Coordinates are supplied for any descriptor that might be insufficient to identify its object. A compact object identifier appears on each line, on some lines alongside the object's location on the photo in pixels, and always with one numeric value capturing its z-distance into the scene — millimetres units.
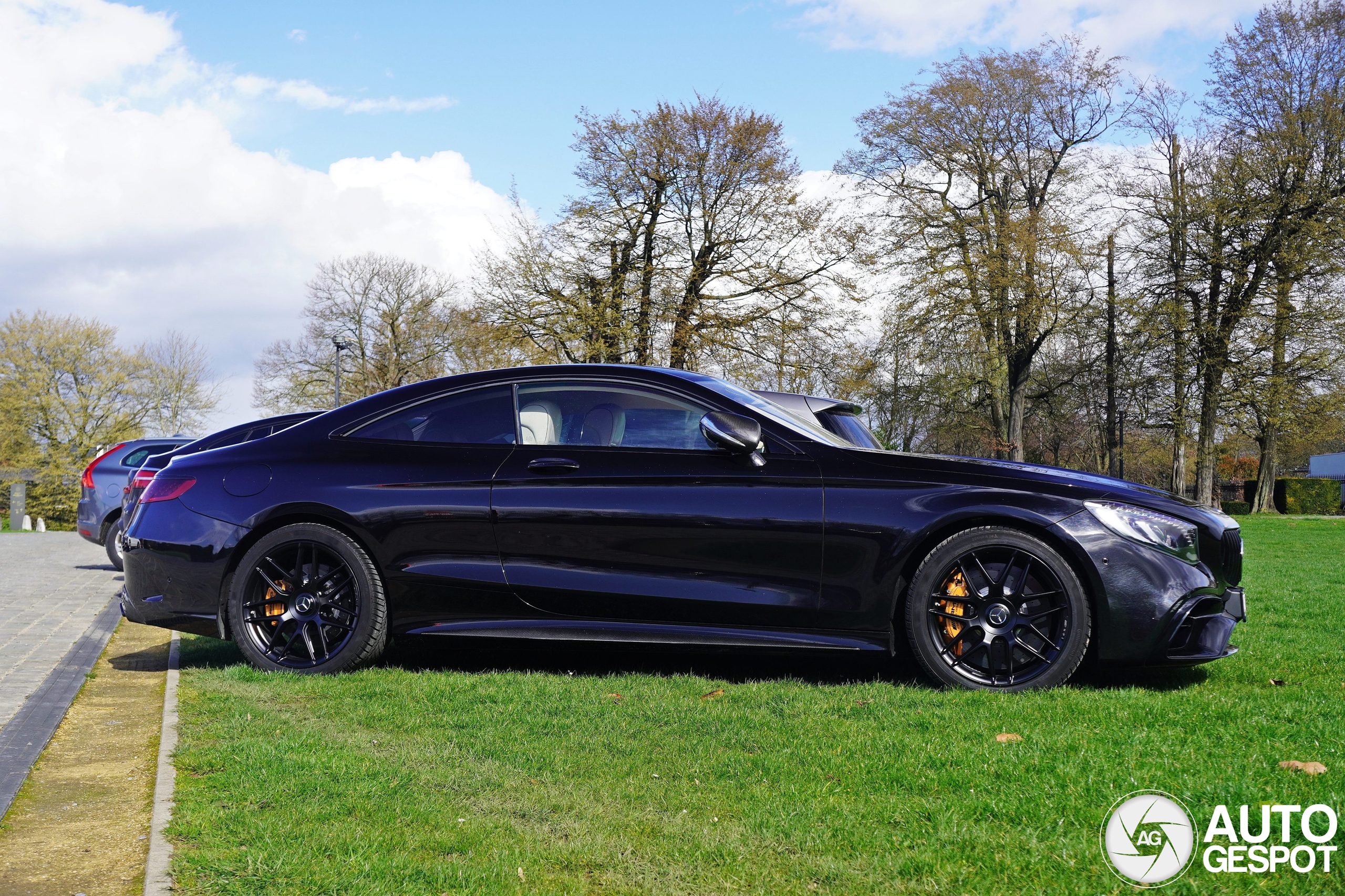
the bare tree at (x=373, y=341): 51531
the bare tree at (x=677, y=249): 30594
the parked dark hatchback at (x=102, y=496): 13797
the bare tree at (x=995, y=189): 33531
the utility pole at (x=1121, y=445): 36312
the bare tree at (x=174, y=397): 58094
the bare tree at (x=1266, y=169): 30719
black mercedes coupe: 5035
